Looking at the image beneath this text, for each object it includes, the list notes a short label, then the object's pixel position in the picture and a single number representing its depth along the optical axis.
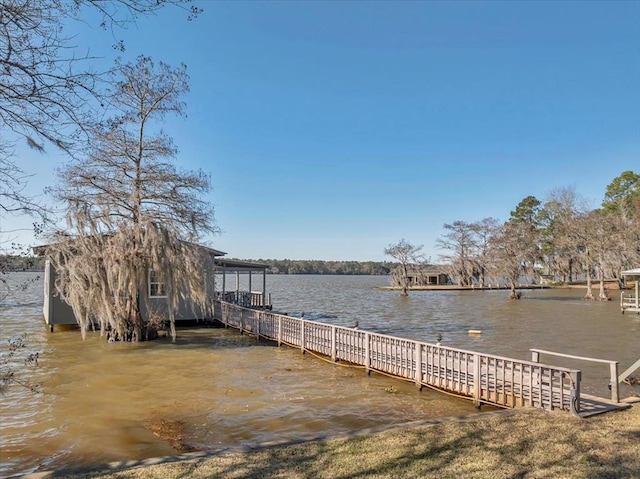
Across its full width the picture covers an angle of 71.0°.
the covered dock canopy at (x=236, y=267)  21.77
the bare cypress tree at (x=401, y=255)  51.84
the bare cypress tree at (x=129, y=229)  13.98
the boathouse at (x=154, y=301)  16.09
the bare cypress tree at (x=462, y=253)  61.00
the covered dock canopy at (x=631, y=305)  25.42
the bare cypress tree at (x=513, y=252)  42.22
